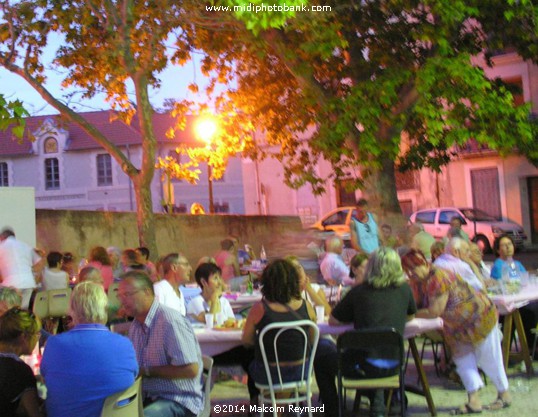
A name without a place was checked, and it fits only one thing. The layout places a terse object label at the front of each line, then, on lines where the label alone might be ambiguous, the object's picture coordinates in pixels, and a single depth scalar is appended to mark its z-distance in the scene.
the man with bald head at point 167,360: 5.24
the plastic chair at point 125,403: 4.55
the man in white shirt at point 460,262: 8.23
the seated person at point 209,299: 7.62
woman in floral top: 7.04
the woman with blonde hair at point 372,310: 6.52
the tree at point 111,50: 13.80
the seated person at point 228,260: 11.79
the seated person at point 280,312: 6.07
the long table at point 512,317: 8.08
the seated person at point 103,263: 10.71
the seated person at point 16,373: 4.59
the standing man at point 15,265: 11.67
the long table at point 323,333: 6.77
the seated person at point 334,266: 10.73
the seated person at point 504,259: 9.36
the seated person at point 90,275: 8.56
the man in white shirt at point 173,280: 7.48
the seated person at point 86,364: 4.66
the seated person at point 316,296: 7.90
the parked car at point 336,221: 25.25
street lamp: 18.84
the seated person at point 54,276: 11.08
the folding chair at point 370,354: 6.07
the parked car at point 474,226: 25.83
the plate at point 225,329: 6.90
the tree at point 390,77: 14.96
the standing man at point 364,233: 12.16
